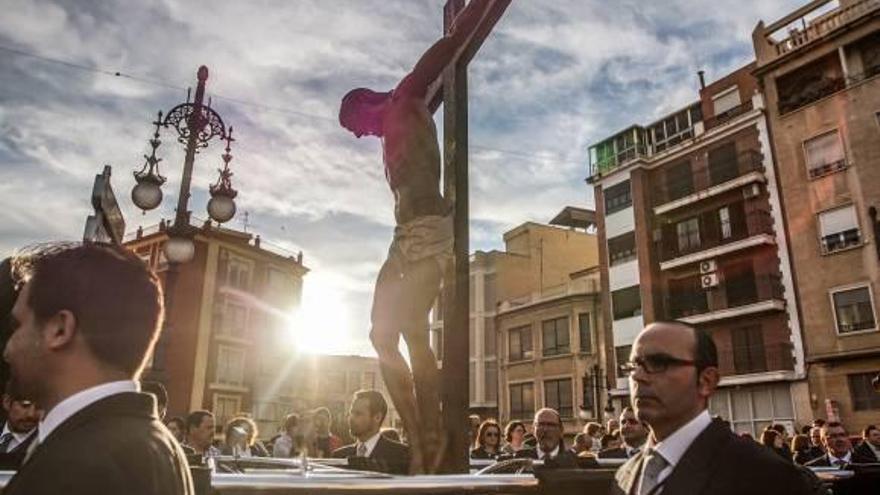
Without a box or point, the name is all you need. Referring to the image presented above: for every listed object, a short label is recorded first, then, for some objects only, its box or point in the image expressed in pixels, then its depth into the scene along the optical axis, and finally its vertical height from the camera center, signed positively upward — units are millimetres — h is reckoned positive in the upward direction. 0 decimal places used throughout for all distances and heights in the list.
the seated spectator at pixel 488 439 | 8844 -347
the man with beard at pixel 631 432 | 7160 -203
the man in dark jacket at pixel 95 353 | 1379 +147
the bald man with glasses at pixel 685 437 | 2180 -90
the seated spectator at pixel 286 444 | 9875 -471
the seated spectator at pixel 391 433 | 6470 -206
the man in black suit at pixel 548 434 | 7055 -218
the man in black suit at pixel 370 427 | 5321 -115
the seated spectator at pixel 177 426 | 7899 -150
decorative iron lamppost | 8266 +3291
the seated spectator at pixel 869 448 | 8086 -447
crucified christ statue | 3416 +923
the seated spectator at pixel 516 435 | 9039 -294
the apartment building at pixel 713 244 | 25781 +7880
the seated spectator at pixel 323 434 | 10898 -351
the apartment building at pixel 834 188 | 22875 +8717
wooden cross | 3062 +858
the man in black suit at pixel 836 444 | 8391 -387
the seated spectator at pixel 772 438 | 9838 -373
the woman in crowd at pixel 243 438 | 7262 -302
